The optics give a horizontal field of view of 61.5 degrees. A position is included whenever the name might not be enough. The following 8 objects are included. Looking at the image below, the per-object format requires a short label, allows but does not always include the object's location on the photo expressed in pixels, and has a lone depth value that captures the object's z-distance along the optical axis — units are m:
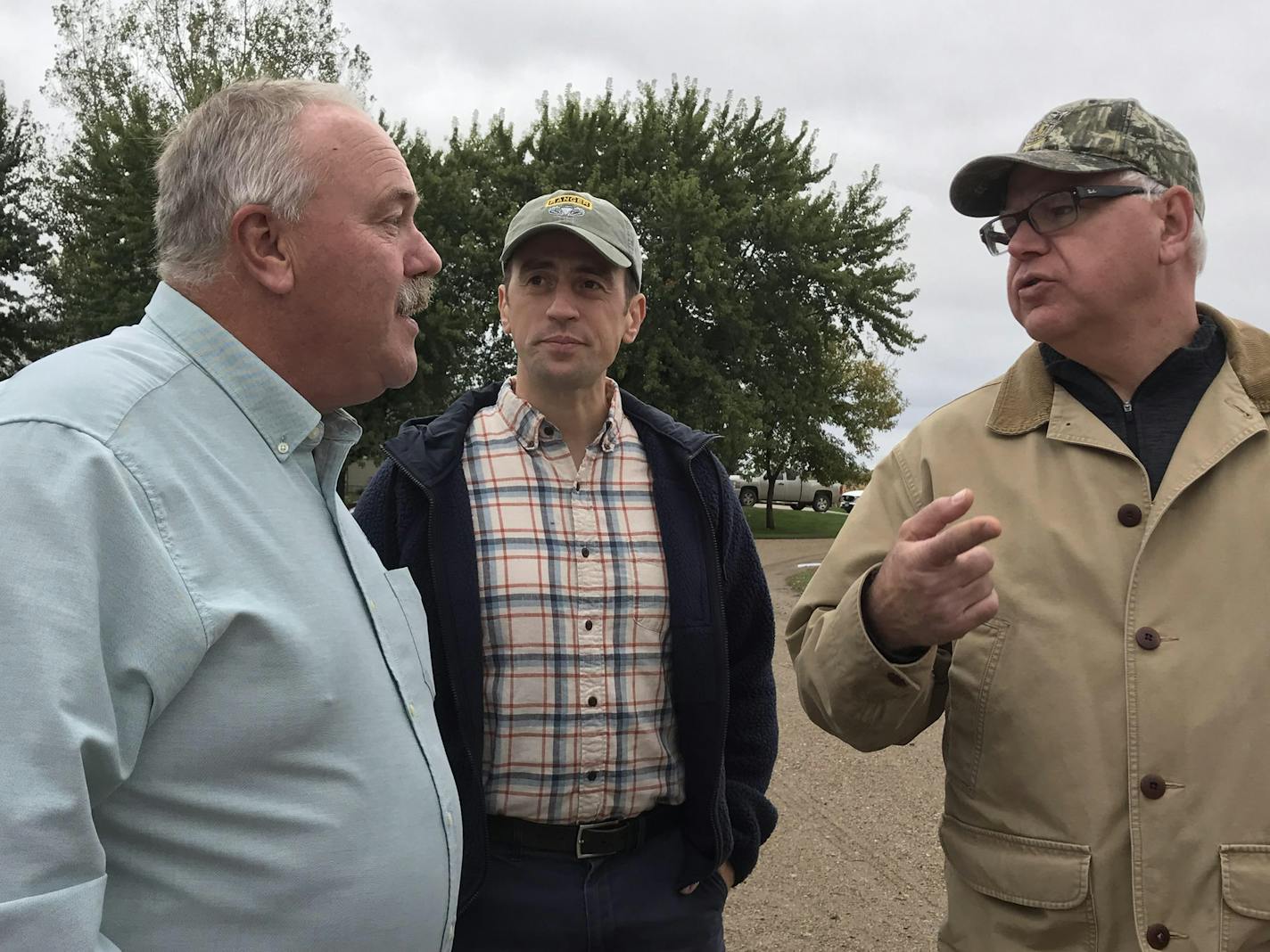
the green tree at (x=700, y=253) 22.98
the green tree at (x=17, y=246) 27.12
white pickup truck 43.12
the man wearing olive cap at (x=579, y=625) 2.51
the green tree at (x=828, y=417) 25.58
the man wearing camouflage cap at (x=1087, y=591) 2.07
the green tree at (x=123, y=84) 21.62
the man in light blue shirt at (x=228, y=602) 1.31
